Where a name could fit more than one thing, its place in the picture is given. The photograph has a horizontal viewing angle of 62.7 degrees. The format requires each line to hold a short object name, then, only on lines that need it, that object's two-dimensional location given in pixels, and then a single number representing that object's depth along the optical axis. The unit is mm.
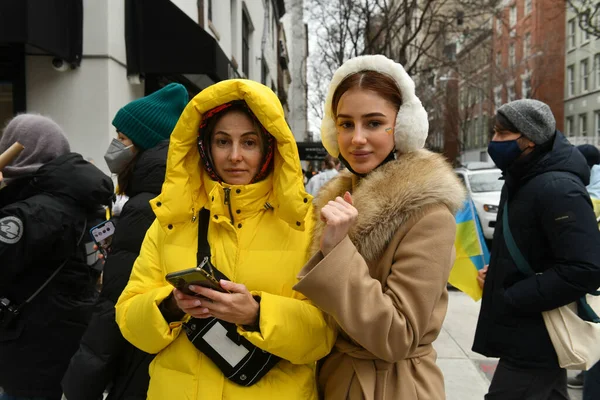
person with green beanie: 2164
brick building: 32469
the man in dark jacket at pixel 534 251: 2477
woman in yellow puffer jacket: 1691
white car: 11969
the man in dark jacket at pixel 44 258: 2486
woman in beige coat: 1516
